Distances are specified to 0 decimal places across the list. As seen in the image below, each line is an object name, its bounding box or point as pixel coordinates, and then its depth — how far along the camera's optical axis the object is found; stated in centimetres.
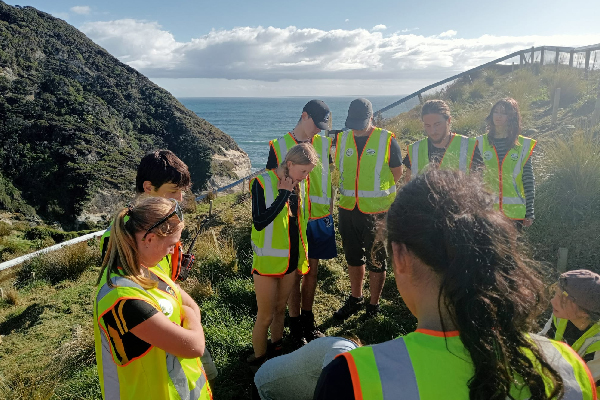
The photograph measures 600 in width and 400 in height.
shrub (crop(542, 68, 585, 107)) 1100
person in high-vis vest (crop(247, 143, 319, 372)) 292
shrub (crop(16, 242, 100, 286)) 636
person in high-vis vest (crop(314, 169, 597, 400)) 90
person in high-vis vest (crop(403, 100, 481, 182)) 383
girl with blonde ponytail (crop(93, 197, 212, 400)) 151
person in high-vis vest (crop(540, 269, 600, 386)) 218
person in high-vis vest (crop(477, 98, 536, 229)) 376
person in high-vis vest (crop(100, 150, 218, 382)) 243
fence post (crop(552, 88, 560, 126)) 845
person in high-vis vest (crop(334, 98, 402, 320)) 385
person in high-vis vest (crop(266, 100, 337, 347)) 360
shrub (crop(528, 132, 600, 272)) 494
